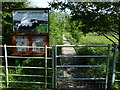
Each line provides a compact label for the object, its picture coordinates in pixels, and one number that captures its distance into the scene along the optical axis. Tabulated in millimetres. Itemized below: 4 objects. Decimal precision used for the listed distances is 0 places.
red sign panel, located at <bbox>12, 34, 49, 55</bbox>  3879
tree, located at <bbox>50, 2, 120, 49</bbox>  3908
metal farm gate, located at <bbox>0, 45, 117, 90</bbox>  3681
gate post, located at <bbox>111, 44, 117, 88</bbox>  3377
